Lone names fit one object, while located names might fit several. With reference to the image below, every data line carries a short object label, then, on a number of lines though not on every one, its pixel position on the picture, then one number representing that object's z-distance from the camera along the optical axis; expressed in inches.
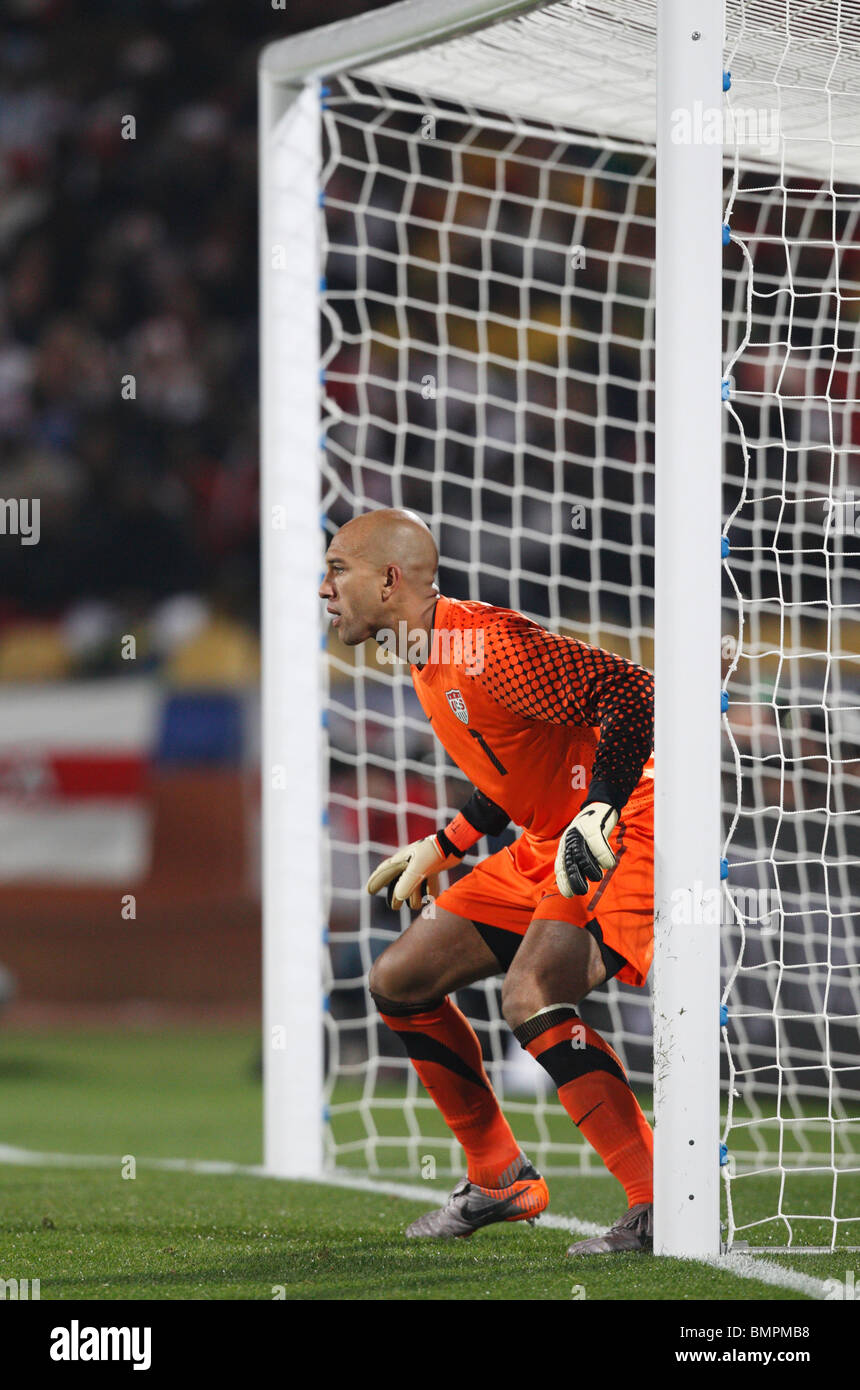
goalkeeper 274.4
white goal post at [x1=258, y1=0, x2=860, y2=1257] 269.0
